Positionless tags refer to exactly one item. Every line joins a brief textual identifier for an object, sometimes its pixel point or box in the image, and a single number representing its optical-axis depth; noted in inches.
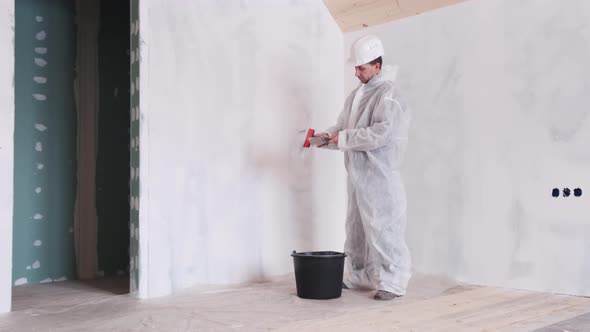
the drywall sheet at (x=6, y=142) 95.2
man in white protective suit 108.5
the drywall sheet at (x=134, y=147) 109.6
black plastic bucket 105.6
